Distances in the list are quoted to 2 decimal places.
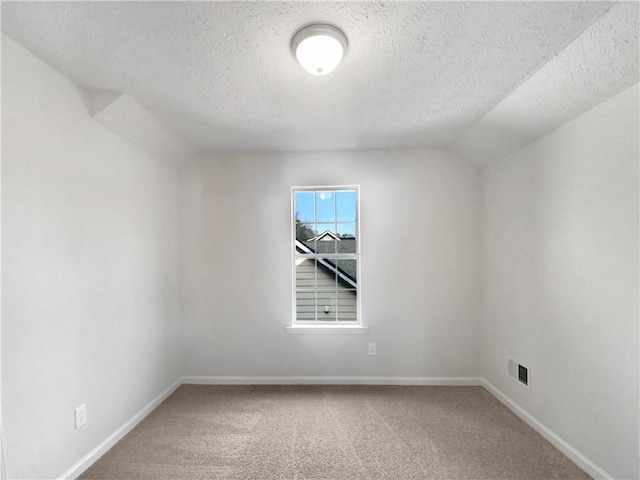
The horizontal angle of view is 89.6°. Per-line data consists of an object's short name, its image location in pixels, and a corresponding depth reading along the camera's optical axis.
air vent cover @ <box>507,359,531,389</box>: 2.54
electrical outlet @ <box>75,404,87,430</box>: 1.96
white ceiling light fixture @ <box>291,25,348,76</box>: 1.46
